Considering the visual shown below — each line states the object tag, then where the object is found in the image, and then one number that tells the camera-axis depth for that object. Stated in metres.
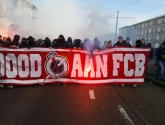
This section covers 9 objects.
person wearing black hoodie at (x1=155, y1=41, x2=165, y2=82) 8.68
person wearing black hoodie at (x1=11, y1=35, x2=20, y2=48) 9.41
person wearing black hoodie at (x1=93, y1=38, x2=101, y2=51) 8.72
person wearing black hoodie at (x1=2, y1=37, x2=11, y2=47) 9.10
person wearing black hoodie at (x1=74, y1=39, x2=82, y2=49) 10.12
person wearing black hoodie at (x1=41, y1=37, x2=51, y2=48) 9.33
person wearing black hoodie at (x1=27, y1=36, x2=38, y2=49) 8.41
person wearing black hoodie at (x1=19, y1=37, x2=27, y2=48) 8.62
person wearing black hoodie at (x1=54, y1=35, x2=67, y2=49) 8.58
